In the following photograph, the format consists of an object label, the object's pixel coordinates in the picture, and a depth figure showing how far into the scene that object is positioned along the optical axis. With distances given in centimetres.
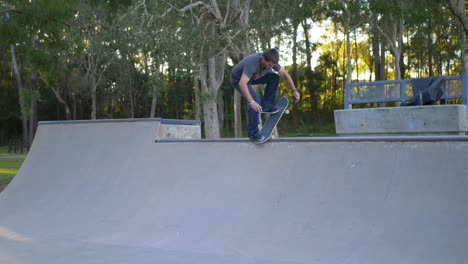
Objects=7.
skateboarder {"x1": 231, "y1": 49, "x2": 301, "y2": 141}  585
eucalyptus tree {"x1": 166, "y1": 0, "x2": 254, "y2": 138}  2047
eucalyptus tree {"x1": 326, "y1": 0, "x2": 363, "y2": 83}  2836
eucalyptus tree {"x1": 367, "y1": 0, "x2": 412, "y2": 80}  2108
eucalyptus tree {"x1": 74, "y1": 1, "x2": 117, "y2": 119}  3262
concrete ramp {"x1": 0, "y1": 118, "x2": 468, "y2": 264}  442
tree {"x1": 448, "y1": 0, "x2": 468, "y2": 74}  1608
